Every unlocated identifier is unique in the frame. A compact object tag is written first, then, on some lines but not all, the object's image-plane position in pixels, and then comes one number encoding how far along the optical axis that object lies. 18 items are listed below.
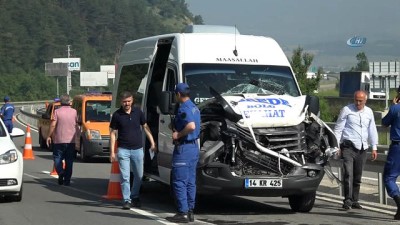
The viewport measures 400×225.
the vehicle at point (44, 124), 26.83
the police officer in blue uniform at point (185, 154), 10.76
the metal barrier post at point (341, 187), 14.37
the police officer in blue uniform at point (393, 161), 11.26
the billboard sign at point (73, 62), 113.38
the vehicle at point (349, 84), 64.62
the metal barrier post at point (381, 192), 13.34
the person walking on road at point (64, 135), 15.74
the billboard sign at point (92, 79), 106.06
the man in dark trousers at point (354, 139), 12.50
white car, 12.55
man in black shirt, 12.34
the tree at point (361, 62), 139.50
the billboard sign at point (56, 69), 107.56
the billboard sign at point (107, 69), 116.90
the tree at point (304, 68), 38.65
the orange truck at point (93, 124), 22.34
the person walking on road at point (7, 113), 25.62
